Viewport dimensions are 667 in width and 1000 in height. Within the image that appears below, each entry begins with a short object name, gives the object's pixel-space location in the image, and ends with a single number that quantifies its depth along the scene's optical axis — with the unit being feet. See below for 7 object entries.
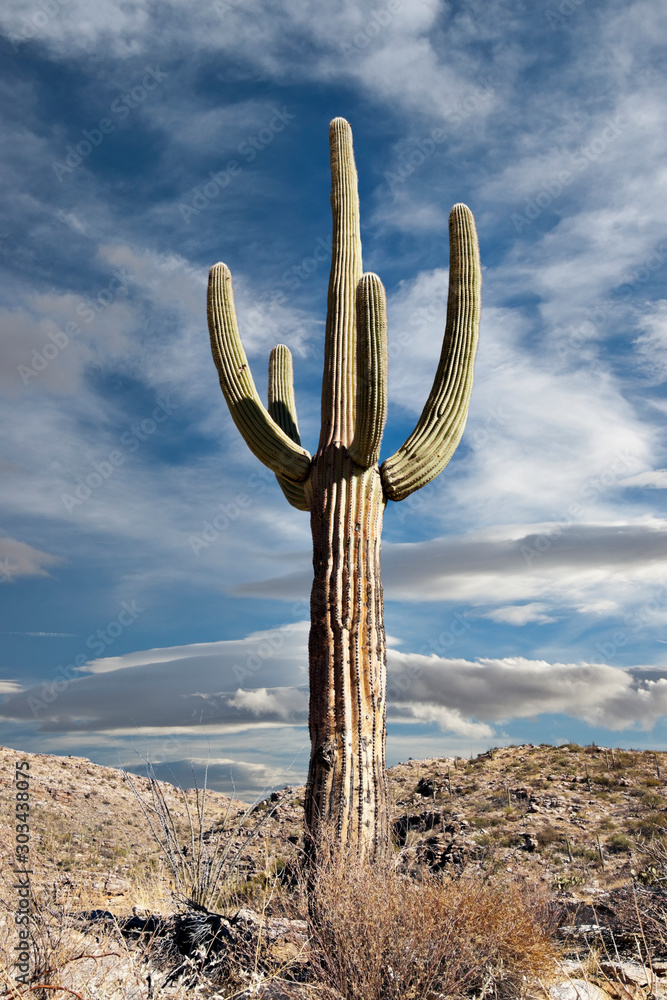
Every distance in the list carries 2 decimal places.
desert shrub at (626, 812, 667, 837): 41.87
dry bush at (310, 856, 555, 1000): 15.38
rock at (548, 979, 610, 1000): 17.76
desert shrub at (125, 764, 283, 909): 21.52
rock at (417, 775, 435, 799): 52.60
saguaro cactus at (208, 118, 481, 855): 23.13
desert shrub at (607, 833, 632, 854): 39.81
